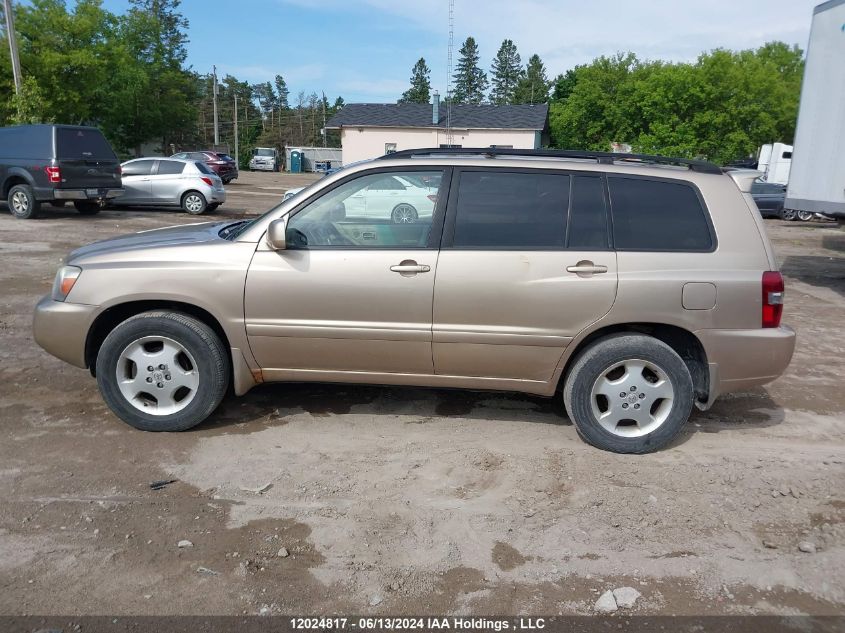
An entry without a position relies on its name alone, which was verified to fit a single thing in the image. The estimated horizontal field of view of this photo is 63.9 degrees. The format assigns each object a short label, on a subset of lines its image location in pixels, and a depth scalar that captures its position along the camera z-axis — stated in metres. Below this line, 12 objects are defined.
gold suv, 4.14
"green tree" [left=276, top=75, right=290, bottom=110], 110.44
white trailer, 9.72
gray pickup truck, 14.66
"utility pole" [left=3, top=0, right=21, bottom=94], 23.50
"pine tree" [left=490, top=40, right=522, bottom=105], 97.44
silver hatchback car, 18.16
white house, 46.84
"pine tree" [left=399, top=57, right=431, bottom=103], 99.50
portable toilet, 58.34
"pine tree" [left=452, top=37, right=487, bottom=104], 97.81
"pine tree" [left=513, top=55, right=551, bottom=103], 92.96
